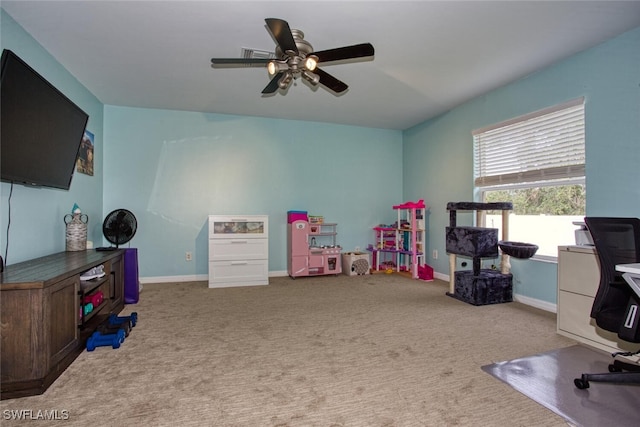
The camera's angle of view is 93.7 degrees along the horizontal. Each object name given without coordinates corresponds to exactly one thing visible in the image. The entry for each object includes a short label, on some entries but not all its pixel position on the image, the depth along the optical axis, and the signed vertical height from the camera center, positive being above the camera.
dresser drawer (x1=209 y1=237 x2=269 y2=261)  4.01 -0.49
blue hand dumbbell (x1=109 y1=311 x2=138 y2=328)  2.49 -0.90
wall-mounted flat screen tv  1.91 +0.64
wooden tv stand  1.63 -0.64
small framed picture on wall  3.41 +0.68
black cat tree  3.23 -0.48
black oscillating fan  3.48 -0.15
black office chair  1.53 -0.45
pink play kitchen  4.50 -0.57
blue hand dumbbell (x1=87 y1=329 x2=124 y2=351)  2.18 -0.93
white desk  1.42 -0.31
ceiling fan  2.05 +1.15
